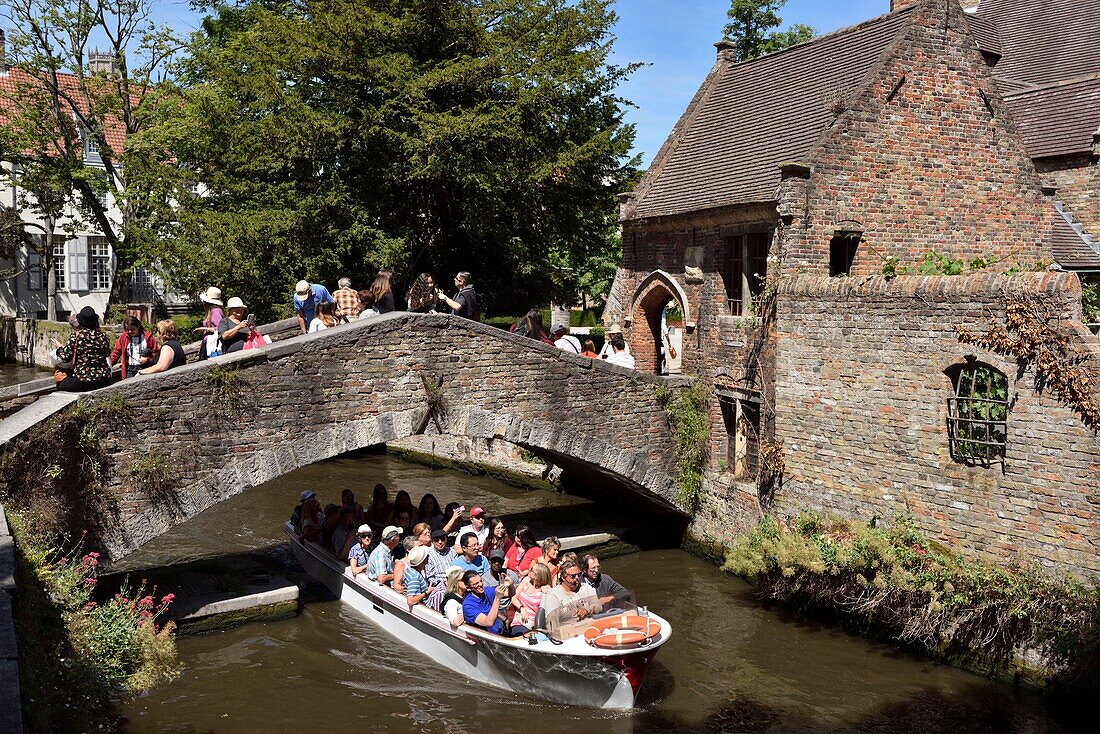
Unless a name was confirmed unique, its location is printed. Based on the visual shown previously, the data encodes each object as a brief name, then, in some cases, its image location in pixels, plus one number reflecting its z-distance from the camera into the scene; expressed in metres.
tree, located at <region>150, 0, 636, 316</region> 20.20
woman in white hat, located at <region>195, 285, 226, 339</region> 13.64
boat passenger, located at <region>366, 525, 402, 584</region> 13.53
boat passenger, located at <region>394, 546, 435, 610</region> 12.92
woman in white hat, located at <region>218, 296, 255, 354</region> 12.95
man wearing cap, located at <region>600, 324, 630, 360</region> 16.84
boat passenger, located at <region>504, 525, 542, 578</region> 13.40
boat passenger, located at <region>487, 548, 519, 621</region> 11.89
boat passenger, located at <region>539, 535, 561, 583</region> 12.42
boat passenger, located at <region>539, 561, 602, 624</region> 11.14
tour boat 10.80
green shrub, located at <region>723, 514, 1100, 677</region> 10.52
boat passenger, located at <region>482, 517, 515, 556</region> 13.92
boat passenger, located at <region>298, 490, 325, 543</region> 15.42
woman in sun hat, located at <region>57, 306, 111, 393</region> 11.20
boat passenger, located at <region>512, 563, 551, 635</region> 11.54
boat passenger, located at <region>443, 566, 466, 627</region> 11.82
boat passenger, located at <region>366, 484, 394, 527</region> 15.33
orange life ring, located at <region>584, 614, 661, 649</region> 10.75
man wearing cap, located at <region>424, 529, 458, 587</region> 13.03
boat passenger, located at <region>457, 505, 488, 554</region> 13.78
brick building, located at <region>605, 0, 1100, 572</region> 11.26
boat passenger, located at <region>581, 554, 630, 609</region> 11.42
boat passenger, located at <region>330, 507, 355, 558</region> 14.63
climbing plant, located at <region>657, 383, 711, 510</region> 15.63
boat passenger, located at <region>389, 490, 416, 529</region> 15.09
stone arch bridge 11.66
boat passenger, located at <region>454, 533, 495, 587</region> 12.64
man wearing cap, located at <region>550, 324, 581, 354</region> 16.08
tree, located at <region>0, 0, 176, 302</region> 29.27
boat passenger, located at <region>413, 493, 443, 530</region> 15.12
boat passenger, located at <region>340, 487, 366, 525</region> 15.13
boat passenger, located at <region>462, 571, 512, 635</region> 11.57
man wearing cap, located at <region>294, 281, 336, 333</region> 14.23
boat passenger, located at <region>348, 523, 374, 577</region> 13.95
